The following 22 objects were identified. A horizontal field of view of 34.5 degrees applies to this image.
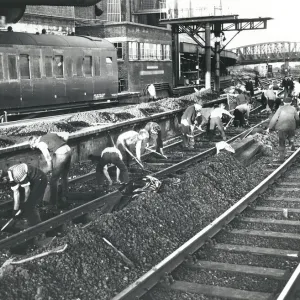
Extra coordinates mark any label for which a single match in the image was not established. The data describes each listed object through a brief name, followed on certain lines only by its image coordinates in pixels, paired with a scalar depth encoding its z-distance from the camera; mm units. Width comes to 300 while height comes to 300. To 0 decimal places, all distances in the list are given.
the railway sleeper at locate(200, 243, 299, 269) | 6297
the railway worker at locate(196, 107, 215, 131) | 18338
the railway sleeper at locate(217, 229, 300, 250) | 6955
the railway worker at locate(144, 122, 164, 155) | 11891
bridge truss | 81375
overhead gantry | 29469
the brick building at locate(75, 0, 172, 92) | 31609
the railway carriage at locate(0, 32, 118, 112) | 16078
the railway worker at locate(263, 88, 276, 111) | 23241
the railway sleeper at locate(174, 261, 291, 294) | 5668
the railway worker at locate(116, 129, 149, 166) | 10272
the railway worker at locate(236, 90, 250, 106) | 20067
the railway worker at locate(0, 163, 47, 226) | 7703
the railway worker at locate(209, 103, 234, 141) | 16219
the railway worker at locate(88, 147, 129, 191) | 9781
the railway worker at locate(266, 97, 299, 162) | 12148
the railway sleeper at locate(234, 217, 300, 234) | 7639
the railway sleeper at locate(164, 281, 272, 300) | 5312
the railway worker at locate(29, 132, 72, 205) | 8852
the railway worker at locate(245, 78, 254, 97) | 28809
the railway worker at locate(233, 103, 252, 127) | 20109
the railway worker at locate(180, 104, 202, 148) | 14961
